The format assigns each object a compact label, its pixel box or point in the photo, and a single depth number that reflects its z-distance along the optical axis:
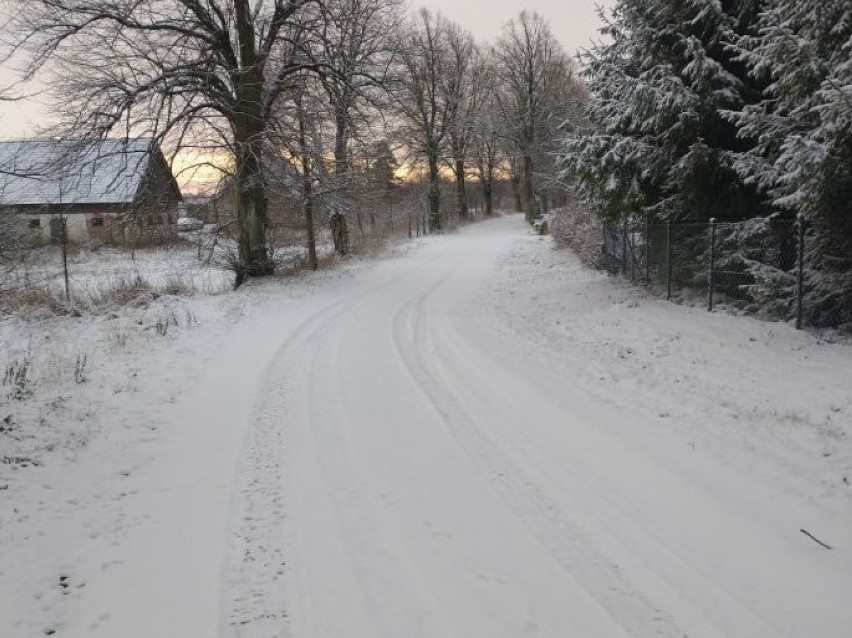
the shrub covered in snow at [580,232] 20.61
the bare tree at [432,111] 41.62
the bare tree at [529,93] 48.00
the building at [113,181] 13.44
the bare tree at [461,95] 45.28
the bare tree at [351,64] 17.39
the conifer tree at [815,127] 8.25
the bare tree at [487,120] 50.25
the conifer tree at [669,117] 11.53
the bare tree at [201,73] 14.15
